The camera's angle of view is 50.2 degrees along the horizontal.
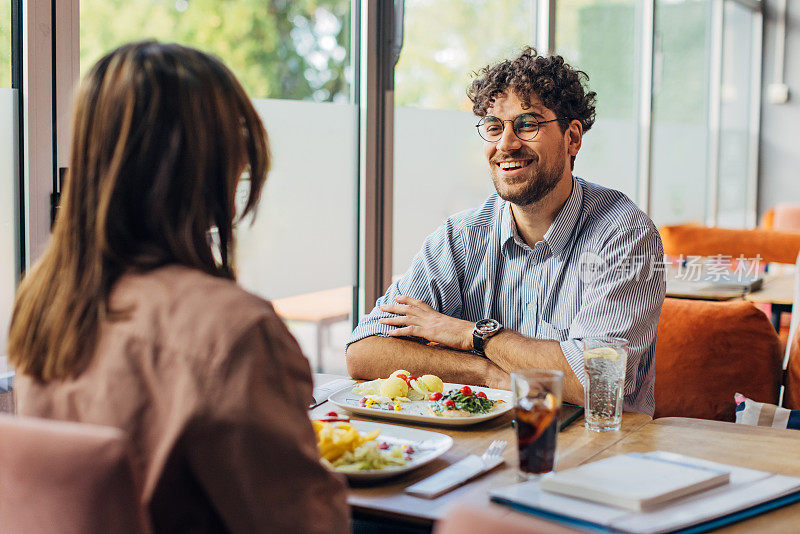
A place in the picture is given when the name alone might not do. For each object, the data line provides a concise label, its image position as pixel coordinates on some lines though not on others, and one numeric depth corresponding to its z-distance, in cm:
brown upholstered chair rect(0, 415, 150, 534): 82
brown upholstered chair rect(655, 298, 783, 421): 233
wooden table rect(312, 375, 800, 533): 109
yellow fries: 123
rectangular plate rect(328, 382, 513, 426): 145
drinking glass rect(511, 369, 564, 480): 119
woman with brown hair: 86
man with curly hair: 188
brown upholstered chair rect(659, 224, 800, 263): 478
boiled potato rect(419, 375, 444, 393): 162
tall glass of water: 146
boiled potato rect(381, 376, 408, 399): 159
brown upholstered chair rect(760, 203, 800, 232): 627
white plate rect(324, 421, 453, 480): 117
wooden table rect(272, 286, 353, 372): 289
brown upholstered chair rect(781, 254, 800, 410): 226
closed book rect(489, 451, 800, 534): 101
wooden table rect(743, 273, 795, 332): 337
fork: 127
